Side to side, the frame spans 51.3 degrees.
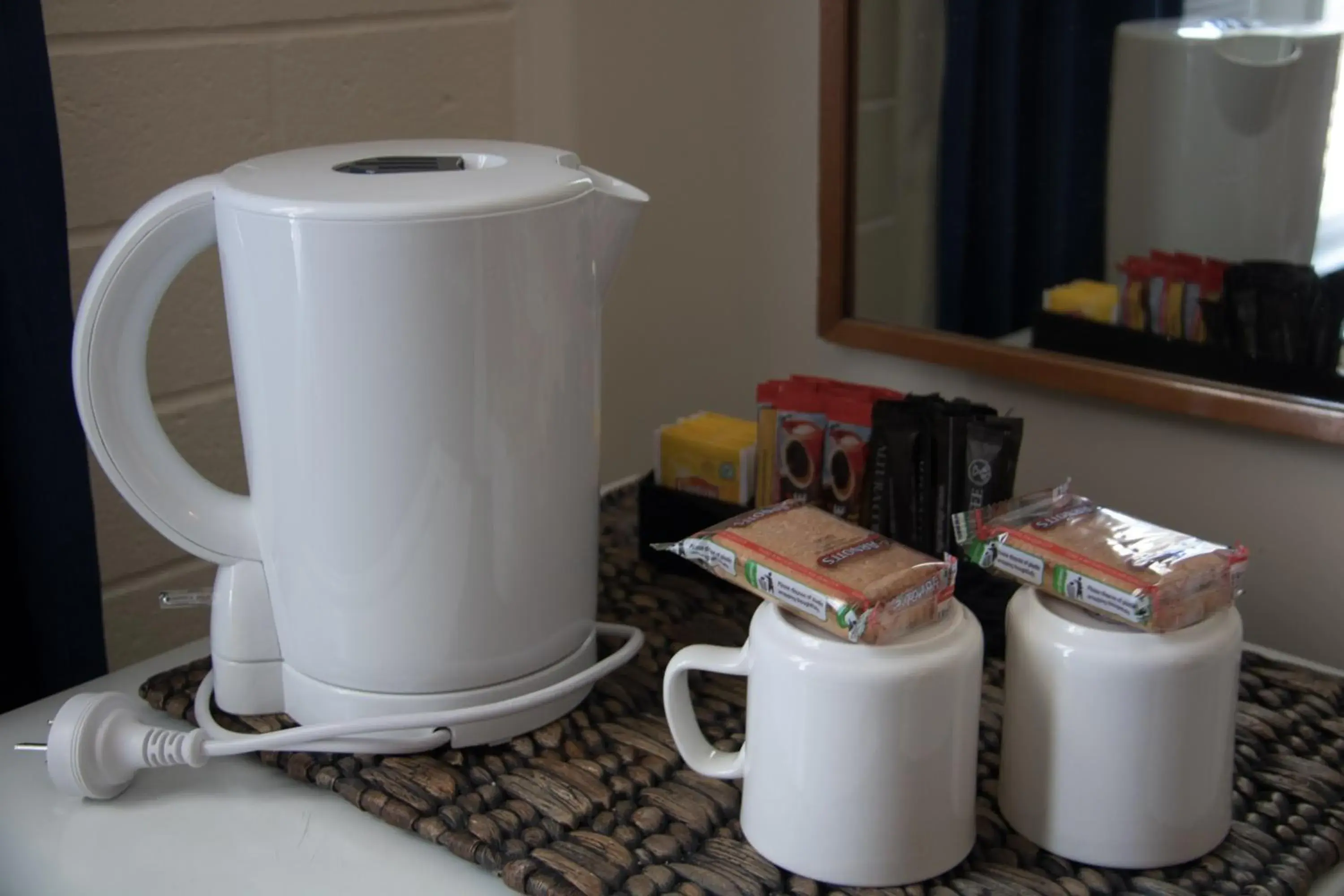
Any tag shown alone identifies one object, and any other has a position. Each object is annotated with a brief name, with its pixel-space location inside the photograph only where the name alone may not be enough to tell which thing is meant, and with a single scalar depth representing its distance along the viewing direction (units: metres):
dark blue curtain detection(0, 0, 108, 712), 0.76
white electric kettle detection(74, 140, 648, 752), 0.64
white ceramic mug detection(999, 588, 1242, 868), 0.59
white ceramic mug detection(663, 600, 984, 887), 0.58
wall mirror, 0.81
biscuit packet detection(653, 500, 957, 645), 0.58
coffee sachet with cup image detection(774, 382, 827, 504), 0.86
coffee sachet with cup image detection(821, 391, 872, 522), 0.84
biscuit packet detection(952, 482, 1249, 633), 0.59
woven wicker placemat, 0.61
